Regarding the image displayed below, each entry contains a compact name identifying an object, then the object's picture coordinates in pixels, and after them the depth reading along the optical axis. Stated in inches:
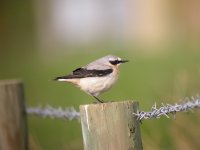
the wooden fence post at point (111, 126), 307.4
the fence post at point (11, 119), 411.5
